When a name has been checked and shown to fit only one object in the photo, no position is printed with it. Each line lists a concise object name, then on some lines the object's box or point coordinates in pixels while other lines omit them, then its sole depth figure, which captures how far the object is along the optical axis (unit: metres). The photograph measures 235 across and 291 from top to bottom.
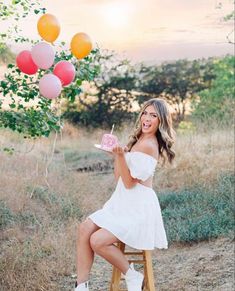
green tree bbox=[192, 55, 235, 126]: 12.67
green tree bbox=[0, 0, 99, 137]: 4.36
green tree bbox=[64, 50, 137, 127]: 13.95
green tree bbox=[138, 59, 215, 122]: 14.72
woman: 3.41
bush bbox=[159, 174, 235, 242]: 5.63
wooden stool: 3.58
